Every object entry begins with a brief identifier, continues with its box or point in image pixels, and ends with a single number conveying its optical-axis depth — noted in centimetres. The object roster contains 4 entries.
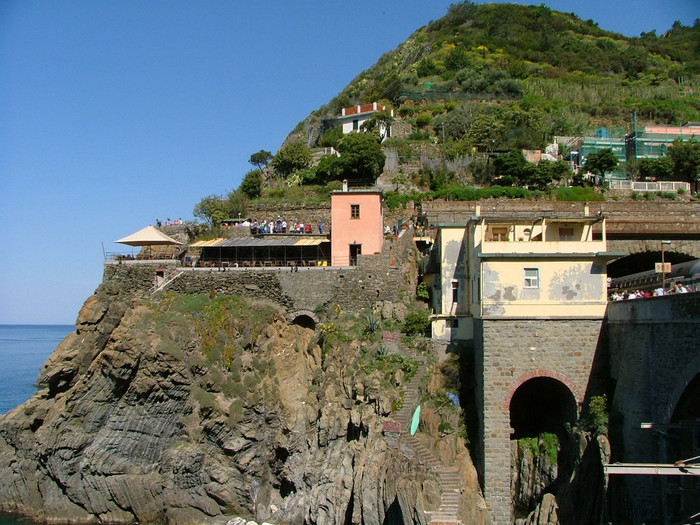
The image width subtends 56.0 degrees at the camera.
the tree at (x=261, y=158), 6159
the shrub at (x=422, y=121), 5422
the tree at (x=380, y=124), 5397
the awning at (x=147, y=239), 3653
